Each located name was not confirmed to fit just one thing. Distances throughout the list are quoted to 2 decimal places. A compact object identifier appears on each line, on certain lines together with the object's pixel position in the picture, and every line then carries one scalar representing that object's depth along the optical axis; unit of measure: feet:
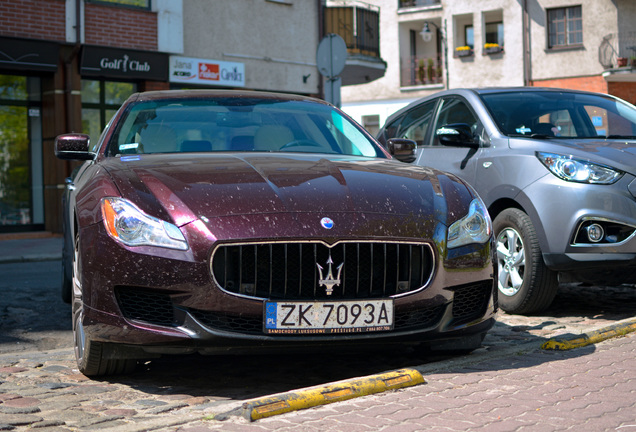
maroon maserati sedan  13.70
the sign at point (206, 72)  68.18
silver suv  20.58
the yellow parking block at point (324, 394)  12.16
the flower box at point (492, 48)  132.16
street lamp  134.21
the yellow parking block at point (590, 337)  17.22
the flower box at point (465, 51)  134.82
